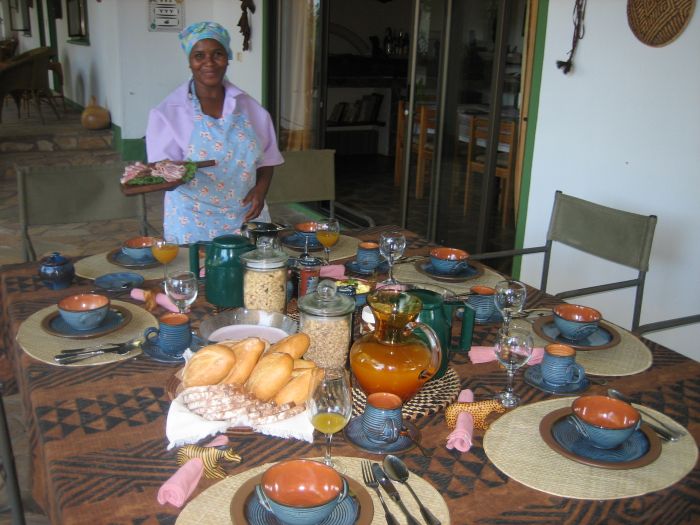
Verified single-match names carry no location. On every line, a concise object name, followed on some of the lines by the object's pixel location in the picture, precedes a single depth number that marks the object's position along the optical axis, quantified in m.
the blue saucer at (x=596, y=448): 1.29
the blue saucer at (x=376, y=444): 1.30
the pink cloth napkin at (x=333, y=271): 2.18
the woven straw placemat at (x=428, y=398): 1.45
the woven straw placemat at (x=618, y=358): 1.67
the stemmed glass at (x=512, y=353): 1.51
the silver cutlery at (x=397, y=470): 1.19
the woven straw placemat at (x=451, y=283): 2.18
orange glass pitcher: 1.39
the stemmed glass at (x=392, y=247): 2.16
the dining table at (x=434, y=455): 1.14
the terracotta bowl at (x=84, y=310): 1.76
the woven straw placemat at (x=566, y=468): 1.20
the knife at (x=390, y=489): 1.10
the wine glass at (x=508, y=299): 1.78
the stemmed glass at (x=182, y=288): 1.79
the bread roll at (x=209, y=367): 1.42
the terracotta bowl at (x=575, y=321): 1.79
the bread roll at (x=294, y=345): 1.48
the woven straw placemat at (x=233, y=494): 1.09
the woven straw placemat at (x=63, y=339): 1.65
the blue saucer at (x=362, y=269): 2.24
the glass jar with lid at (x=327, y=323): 1.53
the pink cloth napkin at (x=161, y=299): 1.98
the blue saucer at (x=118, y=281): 2.08
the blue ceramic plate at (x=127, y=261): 2.28
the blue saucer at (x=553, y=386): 1.56
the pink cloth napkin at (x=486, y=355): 1.71
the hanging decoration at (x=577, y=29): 3.19
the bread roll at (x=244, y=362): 1.43
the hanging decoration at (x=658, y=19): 2.75
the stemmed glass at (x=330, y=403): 1.21
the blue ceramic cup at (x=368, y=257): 2.29
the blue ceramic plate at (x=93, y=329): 1.76
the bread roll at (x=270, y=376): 1.41
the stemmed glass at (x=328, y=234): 2.33
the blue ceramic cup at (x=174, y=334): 1.64
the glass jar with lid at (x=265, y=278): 1.80
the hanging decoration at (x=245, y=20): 6.39
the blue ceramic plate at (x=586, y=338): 1.79
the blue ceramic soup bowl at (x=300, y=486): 1.05
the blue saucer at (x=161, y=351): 1.64
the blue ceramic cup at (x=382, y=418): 1.30
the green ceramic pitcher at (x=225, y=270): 1.90
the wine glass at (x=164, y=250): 2.12
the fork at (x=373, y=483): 1.09
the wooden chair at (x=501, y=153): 3.94
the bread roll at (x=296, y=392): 1.40
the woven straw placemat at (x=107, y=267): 2.22
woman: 2.61
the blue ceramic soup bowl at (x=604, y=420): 1.28
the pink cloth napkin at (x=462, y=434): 1.33
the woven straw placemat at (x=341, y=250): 2.44
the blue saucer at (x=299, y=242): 2.51
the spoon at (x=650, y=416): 1.36
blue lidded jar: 2.08
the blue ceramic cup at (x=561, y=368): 1.57
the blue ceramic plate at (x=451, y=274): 2.22
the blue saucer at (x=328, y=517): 1.07
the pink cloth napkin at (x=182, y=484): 1.13
